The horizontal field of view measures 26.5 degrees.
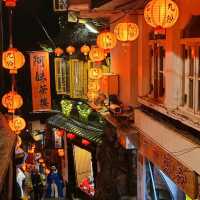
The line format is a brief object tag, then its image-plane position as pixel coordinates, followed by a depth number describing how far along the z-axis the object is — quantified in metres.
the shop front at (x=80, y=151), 21.92
